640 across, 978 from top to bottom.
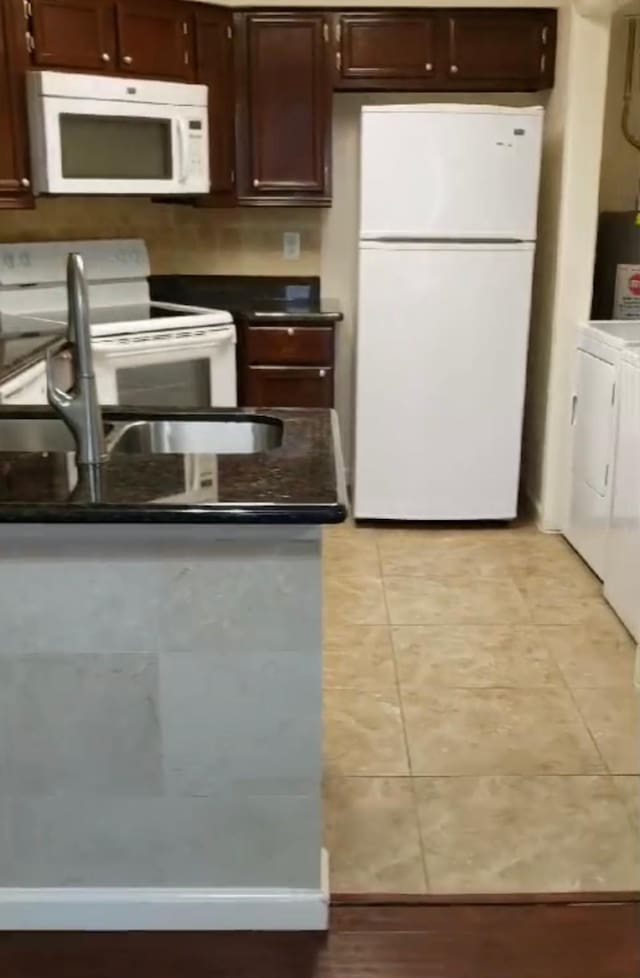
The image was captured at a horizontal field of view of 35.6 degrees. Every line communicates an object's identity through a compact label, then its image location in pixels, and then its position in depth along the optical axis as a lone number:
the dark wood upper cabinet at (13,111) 3.38
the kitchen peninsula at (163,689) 1.67
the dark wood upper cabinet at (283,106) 3.98
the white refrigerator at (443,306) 3.79
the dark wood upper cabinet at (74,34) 3.46
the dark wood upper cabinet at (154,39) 3.65
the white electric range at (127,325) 3.77
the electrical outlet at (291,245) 4.51
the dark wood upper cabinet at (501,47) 3.97
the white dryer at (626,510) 3.15
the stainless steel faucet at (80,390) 1.74
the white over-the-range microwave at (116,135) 3.45
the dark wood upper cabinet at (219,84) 3.89
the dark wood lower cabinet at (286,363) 4.16
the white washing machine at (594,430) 3.48
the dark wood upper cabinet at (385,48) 3.98
